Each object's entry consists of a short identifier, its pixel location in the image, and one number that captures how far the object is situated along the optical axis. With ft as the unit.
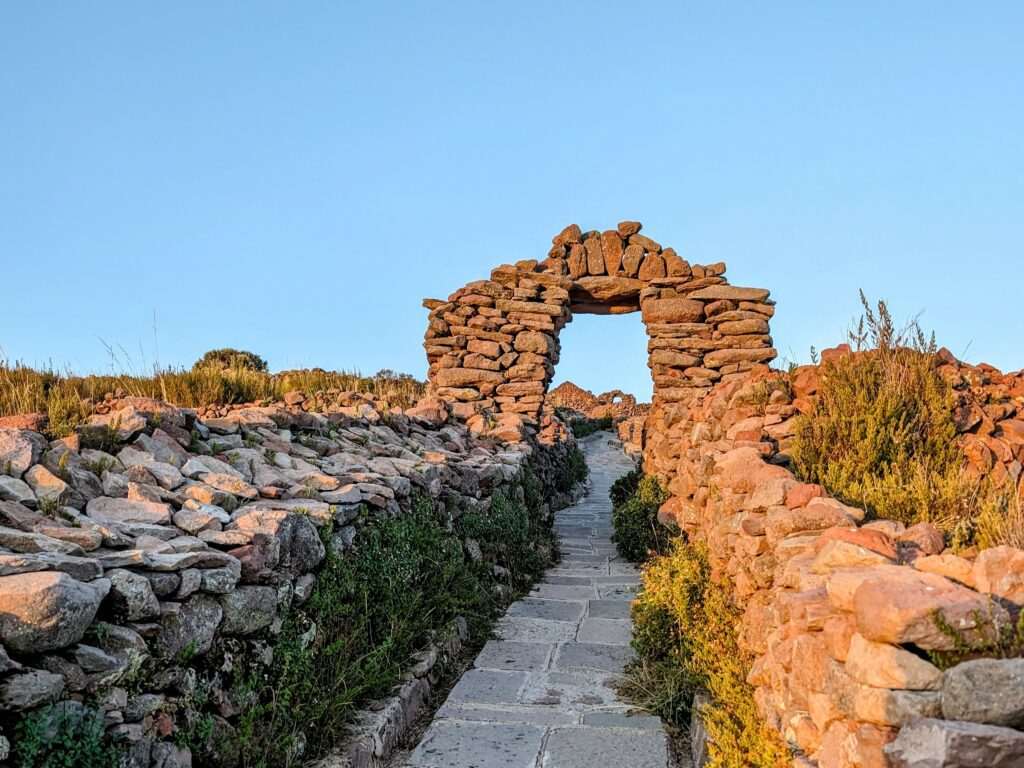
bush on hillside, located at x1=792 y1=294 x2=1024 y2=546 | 12.37
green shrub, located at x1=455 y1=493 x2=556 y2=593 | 20.81
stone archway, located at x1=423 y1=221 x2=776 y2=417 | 33.17
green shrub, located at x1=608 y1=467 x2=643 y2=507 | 32.83
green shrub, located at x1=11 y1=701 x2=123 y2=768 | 7.25
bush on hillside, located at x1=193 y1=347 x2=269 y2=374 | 57.36
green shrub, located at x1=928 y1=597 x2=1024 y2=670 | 6.63
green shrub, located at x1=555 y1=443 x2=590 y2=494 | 39.42
